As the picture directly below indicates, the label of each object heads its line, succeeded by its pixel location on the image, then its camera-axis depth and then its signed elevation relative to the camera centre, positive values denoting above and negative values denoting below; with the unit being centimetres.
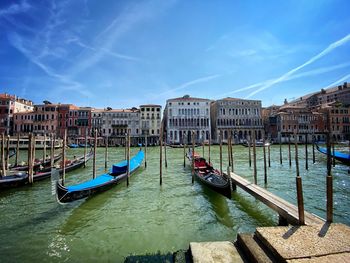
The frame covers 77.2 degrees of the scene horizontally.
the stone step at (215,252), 307 -166
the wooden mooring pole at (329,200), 379 -105
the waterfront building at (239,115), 4338 +511
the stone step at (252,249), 288 -154
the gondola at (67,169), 1020 -151
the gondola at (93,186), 616 -147
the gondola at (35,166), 1210 -141
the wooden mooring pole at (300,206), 395 -119
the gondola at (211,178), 684 -145
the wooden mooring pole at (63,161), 785 -72
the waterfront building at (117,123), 4247 +366
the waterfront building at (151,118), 4347 +463
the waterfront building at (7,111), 3981 +567
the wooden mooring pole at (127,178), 933 -156
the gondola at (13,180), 863 -152
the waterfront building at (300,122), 4331 +364
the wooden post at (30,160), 888 -73
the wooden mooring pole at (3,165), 964 -102
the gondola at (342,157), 1464 -118
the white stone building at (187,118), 4322 +457
